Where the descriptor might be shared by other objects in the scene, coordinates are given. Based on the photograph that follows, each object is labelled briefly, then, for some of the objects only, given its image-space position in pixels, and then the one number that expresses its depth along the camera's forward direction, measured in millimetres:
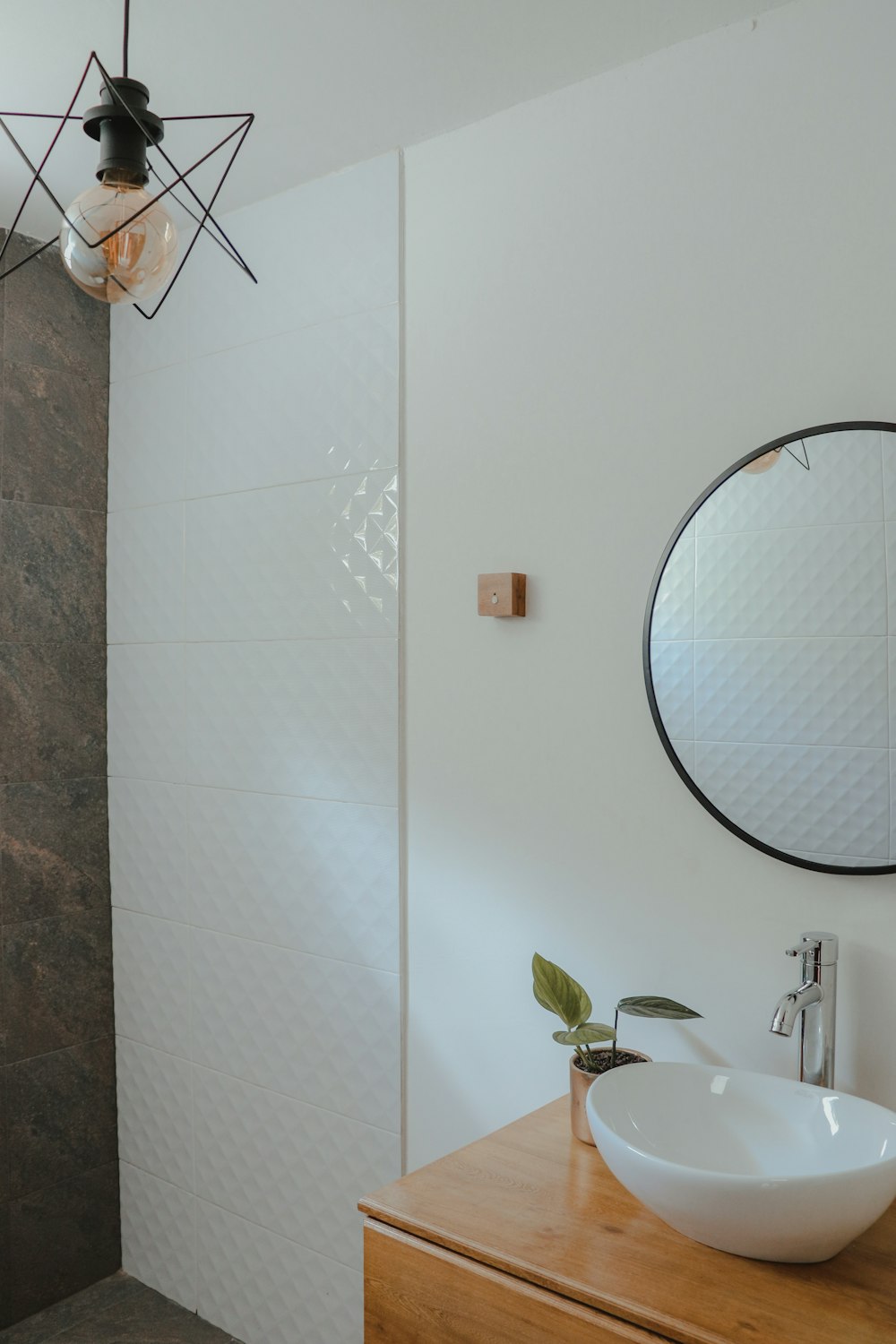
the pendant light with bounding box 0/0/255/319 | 1246
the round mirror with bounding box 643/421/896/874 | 1534
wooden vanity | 1130
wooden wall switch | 1891
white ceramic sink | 1114
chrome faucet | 1490
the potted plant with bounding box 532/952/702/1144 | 1574
